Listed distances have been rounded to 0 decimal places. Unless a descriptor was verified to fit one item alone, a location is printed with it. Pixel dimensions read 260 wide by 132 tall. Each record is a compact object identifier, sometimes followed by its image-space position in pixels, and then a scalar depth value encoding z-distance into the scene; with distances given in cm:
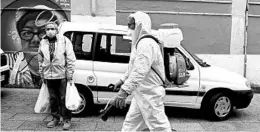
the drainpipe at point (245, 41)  981
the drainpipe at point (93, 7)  946
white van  659
